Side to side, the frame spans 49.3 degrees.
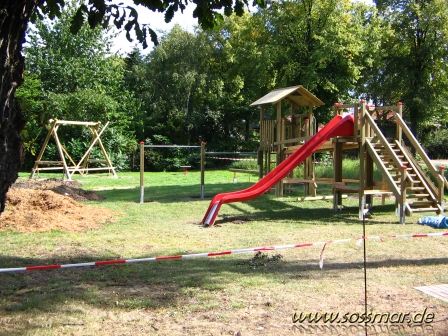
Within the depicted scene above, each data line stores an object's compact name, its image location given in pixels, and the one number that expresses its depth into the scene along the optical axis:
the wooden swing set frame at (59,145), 20.55
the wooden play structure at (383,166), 10.33
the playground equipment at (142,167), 13.41
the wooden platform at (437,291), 4.88
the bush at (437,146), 43.16
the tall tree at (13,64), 3.16
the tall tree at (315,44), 28.66
